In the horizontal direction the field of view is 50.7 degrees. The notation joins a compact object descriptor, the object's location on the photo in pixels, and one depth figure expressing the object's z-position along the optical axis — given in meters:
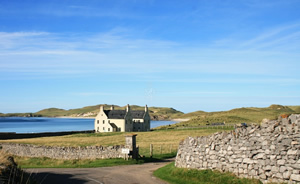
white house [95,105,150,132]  93.19
